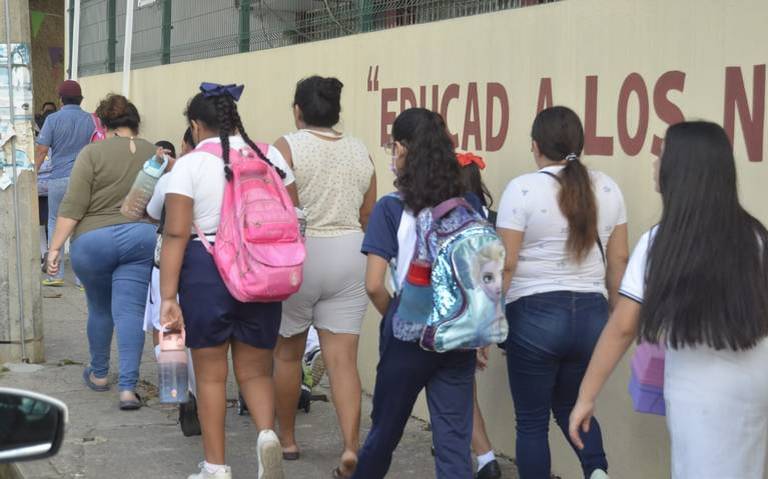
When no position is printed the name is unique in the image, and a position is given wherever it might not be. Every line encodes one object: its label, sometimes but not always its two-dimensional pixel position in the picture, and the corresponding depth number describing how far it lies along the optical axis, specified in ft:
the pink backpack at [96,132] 35.24
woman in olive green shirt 22.33
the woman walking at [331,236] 17.81
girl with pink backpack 15.87
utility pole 25.91
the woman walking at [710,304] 10.90
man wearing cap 34.68
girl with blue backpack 14.17
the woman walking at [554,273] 14.90
